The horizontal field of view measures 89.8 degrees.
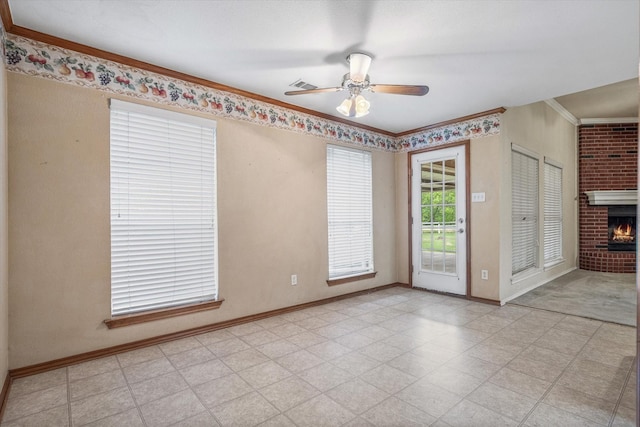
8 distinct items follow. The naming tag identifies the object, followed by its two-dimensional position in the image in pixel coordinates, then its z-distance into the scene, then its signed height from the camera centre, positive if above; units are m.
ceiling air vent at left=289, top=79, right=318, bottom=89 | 3.13 +1.28
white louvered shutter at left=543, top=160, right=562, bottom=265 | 5.12 -0.03
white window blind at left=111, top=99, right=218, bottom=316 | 2.65 +0.05
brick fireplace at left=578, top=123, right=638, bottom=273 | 5.88 +0.40
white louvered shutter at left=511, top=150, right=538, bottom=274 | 4.29 +0.01
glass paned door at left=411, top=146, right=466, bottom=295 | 4.34 -0.11
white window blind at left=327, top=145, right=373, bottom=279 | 4.25 +0.03
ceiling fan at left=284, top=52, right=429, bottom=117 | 2.48 +1.00
